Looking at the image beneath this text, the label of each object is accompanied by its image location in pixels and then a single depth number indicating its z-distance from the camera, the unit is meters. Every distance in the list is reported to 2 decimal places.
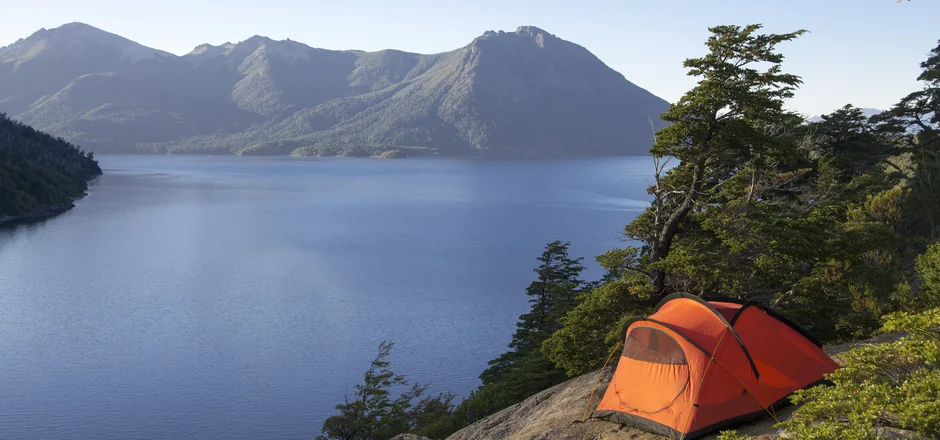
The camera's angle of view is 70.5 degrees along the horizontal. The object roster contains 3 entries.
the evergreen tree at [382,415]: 24.33
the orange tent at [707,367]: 11.34
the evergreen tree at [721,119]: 16.48
